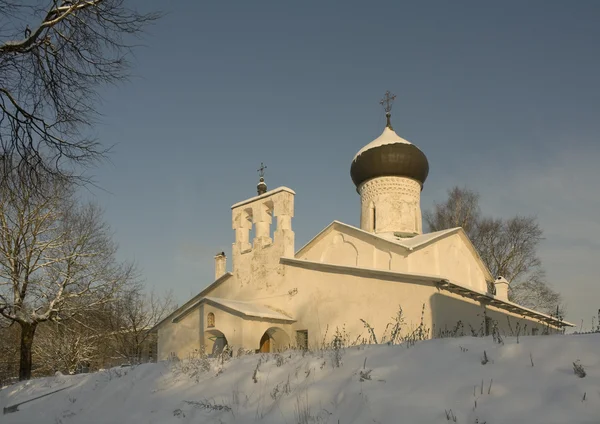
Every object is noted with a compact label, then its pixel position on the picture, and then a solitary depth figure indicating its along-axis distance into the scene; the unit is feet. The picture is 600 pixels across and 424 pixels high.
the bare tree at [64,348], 63.52
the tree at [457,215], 90.53
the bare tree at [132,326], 84.89
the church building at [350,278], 48.01
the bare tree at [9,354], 71.46
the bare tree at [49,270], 51.29
